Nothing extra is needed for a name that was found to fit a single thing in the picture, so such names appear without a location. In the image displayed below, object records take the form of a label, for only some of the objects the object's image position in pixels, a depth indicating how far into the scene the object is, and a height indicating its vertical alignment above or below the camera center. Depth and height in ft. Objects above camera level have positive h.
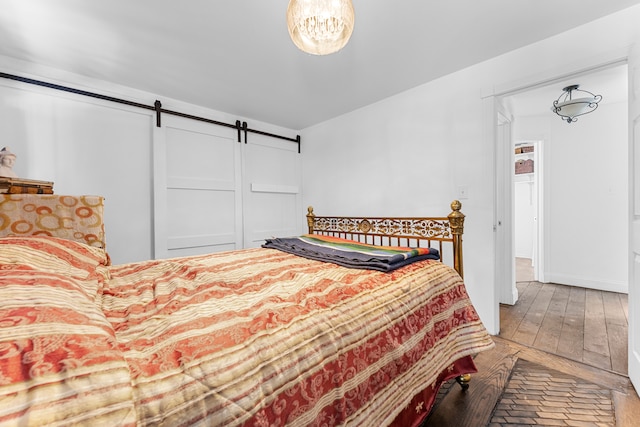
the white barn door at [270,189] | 11.66 +1.09
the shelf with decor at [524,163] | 16.57 +3.09
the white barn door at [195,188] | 9.28 +0.95
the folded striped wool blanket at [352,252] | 4.67 -0.84
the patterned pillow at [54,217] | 4.62 -0.03
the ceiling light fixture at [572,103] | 8.70 +3.53
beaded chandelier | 3.85 +2.90
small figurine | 5.58 +1.12
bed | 1.47 -1.04
